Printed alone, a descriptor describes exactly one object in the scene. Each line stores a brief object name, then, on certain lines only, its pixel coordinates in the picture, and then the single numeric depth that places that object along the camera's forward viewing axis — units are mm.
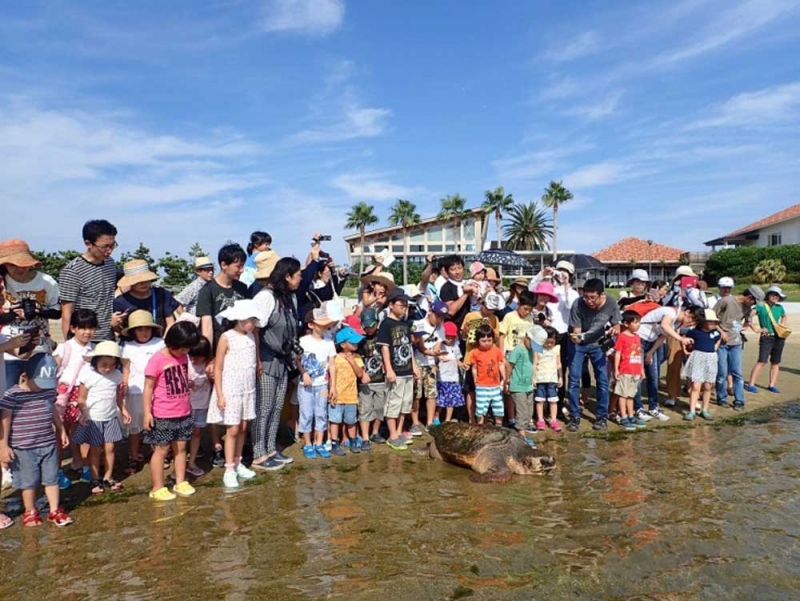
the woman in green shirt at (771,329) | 8203
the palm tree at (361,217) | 52000
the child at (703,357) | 7035
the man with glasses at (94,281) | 4605
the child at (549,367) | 6422
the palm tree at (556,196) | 55625
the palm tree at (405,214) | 49031
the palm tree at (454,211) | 49656
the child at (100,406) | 4402
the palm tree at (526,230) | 58750
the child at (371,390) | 5785
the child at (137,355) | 4664
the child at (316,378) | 5480
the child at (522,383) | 6219
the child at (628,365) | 6586
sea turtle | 5016
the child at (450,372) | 6309
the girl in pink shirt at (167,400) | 4293
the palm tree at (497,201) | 54375
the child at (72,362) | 4383
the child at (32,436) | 3752
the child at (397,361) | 5766
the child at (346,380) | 5582
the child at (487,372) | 6062
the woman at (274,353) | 4953
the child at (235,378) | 4625
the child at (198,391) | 4777
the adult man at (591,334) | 6371
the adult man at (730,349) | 7582
